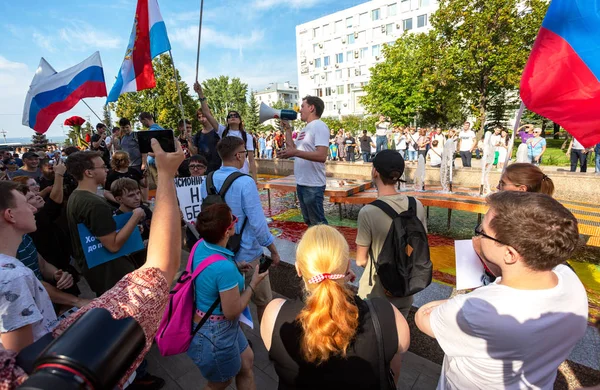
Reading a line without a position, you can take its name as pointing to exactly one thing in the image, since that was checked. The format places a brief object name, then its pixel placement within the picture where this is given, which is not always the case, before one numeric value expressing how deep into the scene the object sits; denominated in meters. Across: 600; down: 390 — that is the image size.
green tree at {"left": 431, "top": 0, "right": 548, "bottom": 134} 21.91
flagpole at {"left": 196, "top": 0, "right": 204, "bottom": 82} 3.77
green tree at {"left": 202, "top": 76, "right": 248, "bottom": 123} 66.75
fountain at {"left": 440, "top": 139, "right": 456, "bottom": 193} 8.10
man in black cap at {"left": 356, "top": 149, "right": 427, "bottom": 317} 2.38
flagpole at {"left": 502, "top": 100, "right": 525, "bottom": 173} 2.51
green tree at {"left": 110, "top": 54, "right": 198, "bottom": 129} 37.59
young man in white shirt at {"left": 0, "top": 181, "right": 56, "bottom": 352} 1.33
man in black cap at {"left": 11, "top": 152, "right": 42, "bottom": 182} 5.47
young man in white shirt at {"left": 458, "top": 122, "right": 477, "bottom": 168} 12.68
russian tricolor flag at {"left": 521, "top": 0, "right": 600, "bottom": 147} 2.47
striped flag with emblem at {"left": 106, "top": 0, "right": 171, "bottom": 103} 4.87
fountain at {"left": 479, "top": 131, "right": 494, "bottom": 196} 7.31
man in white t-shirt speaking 3.77
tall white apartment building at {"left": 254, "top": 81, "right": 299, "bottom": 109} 94.75
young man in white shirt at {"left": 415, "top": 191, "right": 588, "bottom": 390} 1.25
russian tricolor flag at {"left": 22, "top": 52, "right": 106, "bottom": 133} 6.32
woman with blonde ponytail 1.30
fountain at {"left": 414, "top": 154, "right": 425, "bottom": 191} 8.12
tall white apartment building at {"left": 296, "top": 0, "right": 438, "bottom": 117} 47.56
